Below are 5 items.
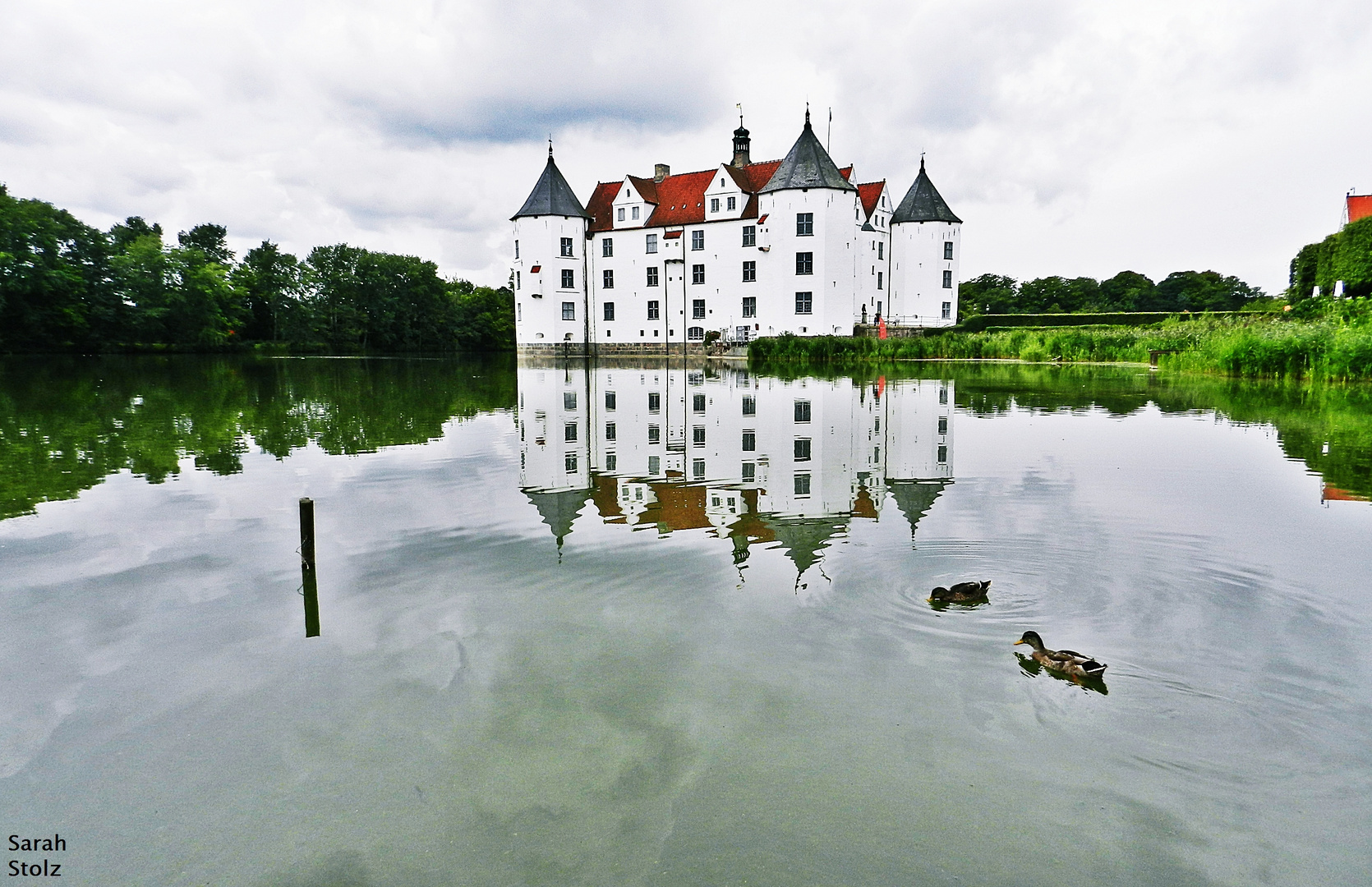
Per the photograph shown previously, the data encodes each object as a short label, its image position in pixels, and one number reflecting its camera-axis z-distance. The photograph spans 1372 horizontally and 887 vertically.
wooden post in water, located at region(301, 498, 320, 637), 5.92
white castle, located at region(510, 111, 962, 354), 46.91
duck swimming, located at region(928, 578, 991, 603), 5.56
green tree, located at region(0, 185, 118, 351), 47.22
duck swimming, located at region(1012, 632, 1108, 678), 4.37
